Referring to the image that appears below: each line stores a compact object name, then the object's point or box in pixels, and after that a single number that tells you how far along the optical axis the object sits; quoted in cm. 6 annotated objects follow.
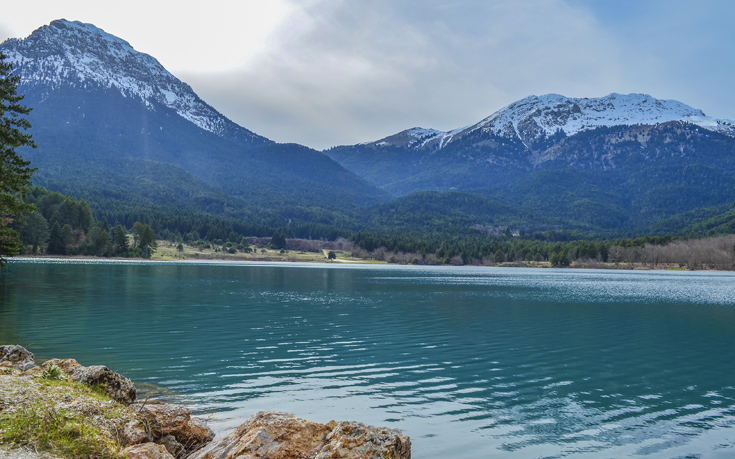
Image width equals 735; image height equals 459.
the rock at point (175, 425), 1217
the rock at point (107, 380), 1472
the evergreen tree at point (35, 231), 13612
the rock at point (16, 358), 1688
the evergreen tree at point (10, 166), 4547
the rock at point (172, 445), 1192
